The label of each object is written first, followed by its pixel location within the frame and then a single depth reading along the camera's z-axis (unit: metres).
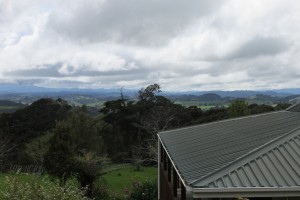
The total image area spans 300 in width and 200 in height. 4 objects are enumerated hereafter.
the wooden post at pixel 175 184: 10.68
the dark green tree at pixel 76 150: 20.70
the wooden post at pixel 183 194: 9.22
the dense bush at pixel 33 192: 8.99
